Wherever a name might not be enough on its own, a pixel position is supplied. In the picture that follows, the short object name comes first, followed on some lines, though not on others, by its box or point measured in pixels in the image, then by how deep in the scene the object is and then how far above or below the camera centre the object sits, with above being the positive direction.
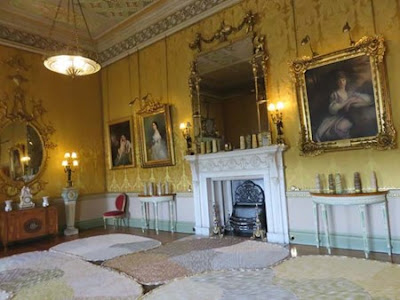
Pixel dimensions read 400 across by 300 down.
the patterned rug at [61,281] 3.64 -1.23
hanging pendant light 5.05 +1.96
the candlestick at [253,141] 6.12 +0.58
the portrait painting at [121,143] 8.63 +1.00
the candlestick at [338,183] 5.13 -0.27
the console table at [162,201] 7.36 -0.53
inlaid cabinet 6.85 -0.81
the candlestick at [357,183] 4.94 -0.27
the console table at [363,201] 4.59 -0.52
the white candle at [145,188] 8.05 -0.24
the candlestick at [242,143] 6.27 +0.56
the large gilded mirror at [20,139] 7.45 +1.13
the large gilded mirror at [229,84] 6.16 +1.81
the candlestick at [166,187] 7.65 -0.24
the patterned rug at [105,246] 5.50 -1.22
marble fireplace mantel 5.83 -0.06
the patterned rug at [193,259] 4.27 -1.23
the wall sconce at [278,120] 5.80 +0.89
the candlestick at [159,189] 7.69 -0.26
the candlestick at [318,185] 5.33 -0.29
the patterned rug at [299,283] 3.25 -1.25
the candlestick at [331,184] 5.17 -0.28
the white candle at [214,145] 6.72 +0.59
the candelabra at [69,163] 8.30 +0.54
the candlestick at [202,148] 6.91 +0.58
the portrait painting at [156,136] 7.64 +1.03
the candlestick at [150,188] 7.88 -0.25
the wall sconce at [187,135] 7.17 +0.91
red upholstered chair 8.06 -0.78
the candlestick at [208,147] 6.83 +0.58
